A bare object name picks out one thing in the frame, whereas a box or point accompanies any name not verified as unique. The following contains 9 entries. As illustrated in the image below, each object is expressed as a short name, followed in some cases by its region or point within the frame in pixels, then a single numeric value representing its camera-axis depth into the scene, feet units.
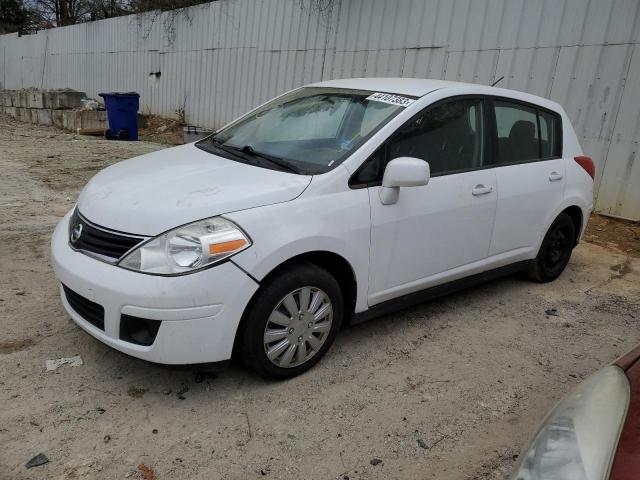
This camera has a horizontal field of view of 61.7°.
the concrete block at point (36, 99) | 45.78
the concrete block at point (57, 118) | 43.80
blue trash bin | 38.65
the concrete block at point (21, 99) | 48.55
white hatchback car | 8.41
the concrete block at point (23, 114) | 49.00
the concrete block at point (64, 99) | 44.91
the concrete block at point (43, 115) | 45.70
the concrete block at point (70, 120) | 41.32
